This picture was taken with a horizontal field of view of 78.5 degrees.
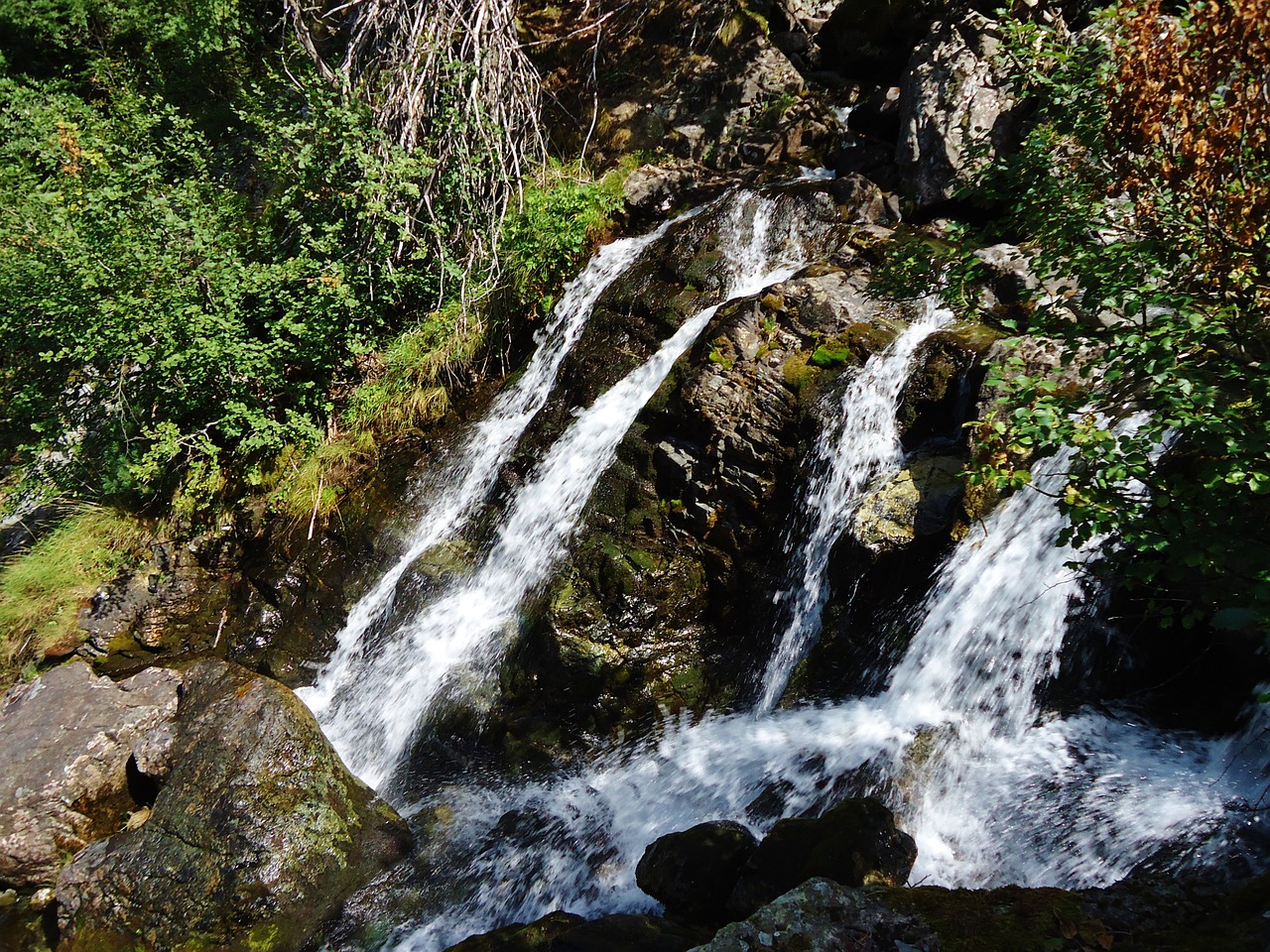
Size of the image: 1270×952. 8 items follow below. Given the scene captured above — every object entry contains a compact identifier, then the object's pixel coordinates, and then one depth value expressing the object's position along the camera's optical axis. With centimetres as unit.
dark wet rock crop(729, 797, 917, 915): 329
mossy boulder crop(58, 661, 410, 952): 442
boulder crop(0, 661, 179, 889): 515
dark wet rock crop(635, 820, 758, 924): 370
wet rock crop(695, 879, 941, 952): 244
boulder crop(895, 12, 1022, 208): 710
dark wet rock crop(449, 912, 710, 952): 342
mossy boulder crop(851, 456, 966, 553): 477
